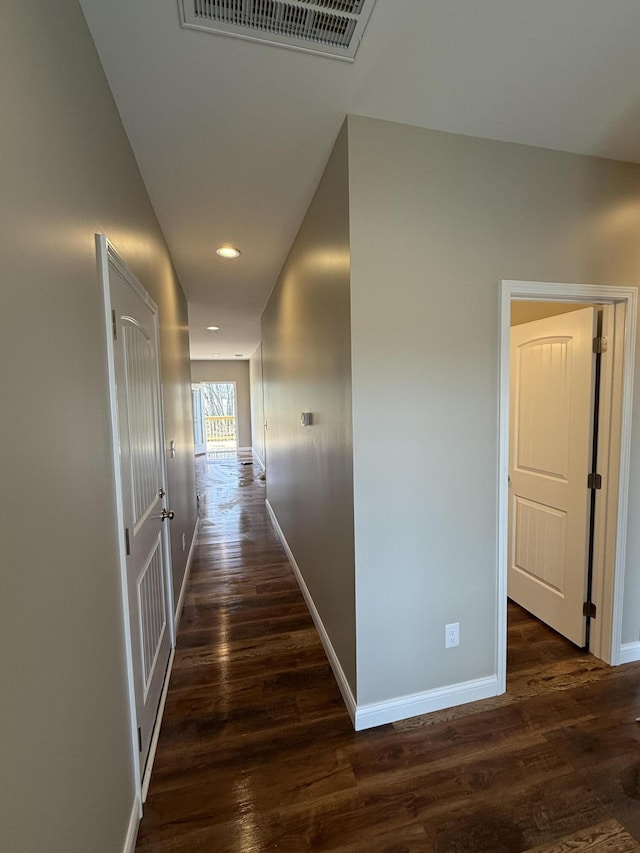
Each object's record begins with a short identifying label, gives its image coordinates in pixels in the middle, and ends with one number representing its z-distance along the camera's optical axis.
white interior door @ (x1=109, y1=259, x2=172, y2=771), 1.44
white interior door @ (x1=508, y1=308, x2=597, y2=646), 2.15
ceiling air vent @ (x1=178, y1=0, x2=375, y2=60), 1.12
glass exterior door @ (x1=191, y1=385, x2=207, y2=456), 10.02
